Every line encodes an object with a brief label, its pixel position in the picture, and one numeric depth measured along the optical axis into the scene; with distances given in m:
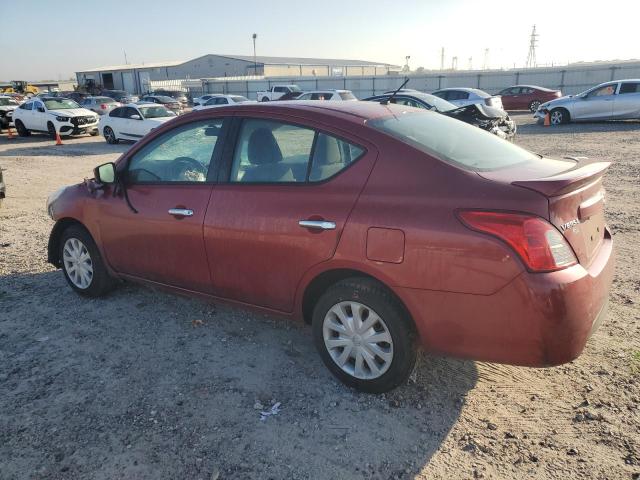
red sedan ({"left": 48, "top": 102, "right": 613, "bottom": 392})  2.51
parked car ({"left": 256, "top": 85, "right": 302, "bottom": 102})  34.91
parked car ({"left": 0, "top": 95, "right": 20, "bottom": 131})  23.45
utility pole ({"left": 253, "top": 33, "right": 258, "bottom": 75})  75.45
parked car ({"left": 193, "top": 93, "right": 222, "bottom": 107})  27.67
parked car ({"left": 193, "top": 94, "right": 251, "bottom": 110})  24.56
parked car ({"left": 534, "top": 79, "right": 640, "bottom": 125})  19.14
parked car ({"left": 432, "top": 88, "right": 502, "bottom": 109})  20.18
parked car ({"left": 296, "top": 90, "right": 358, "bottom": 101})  21.75
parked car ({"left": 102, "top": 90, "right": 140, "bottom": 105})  37.73
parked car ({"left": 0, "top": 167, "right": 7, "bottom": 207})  8.34
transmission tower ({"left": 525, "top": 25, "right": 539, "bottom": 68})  105.37
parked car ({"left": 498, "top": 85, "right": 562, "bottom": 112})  27.66
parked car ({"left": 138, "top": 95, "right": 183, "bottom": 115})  30.28
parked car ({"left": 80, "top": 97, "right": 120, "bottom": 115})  29.56
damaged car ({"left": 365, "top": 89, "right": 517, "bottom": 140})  12.09
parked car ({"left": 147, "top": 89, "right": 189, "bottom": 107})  37.88
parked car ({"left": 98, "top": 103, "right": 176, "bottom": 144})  17.38
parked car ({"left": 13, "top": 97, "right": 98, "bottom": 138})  20.11
